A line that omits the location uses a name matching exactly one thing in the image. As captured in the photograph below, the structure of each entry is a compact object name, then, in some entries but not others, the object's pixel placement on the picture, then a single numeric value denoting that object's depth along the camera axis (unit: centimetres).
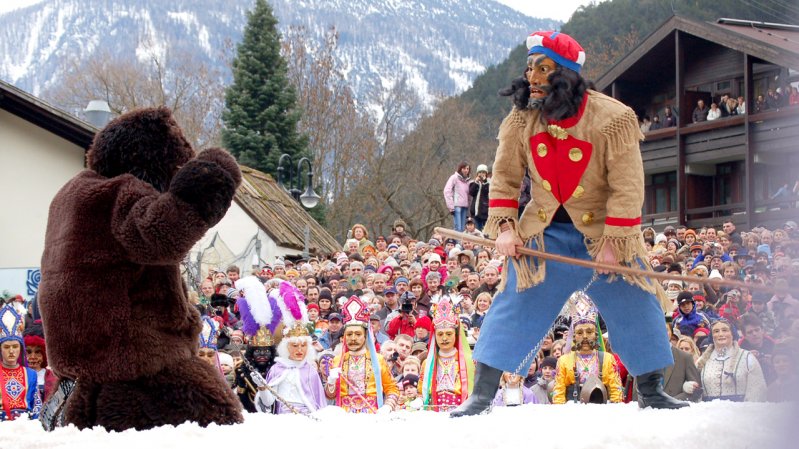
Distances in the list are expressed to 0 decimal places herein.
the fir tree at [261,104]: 3525
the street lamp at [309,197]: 2108
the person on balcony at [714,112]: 2555
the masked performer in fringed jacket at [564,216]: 451
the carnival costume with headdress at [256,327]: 754
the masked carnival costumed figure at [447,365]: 784
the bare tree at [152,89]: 4307
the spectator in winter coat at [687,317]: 955
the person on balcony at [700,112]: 2606
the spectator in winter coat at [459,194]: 1686
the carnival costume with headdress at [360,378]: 844
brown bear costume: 382
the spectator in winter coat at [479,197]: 1570
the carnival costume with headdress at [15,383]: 853
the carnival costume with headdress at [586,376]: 772
